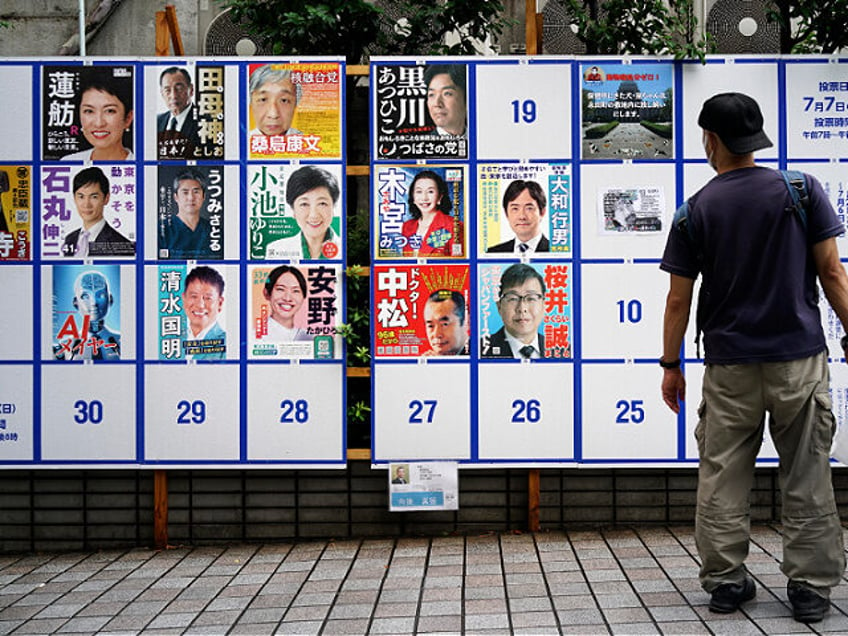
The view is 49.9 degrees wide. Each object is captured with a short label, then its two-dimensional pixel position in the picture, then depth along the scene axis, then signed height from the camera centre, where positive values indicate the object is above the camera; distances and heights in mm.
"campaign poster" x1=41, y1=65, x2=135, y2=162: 5949 +1425
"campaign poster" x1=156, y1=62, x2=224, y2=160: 5938 +1426
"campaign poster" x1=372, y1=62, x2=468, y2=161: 5926 +1418
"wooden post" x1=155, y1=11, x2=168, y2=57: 6070 +1947
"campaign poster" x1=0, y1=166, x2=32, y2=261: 5965 +781
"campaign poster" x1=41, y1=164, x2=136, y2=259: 5949 +783
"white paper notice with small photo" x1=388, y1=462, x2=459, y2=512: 5883 -1021
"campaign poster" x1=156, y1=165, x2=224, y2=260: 5941 +765
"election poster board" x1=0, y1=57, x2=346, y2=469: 5945 +554
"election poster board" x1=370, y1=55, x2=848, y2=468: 5926 +607
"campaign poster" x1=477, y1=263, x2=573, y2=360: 5930 +111
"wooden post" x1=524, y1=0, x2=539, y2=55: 6047 +1964
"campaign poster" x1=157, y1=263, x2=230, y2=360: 5953 +111
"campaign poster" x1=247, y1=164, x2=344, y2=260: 5941 +759
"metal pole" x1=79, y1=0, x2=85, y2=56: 7426 +2550
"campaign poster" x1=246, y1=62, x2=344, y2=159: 5941 +1422
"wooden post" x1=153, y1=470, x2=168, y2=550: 6016 -1184
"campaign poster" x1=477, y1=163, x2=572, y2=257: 5930 +769
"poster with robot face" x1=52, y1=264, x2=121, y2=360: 5969 +123
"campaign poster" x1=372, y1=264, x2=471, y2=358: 5926 +116
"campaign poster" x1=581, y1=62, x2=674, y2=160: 5930 +1404
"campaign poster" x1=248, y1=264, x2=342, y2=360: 5945 +111
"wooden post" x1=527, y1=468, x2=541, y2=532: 6004 -1134
